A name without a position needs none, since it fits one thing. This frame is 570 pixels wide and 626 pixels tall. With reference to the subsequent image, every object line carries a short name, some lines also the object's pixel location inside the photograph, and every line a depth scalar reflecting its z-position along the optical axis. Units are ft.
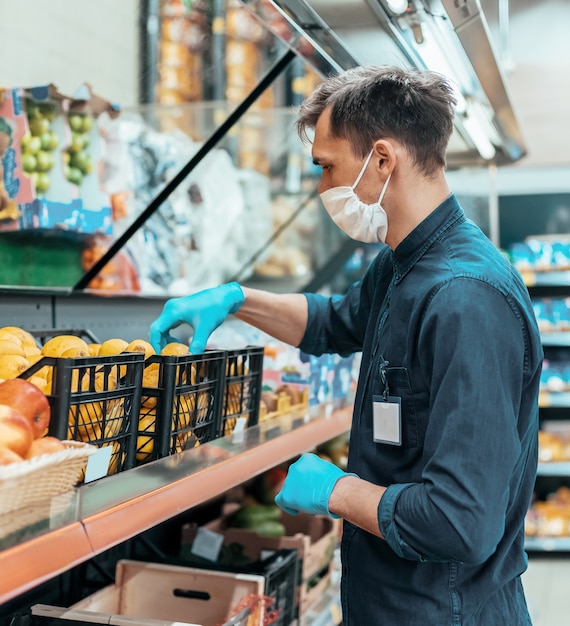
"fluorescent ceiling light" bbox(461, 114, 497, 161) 11.06
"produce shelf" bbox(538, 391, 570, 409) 17.99
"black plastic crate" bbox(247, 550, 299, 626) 7.23
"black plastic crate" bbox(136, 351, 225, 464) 4.80
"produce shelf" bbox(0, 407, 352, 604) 3.19
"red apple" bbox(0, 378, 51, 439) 3.60
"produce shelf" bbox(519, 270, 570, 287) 18.10
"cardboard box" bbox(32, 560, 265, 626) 6.78
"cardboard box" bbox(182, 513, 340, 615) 8.25
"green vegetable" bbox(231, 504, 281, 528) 9.07
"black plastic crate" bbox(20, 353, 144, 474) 3.89
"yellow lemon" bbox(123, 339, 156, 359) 5.54
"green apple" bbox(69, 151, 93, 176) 7.91
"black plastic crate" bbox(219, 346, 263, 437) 5.92
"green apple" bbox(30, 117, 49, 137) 7.33
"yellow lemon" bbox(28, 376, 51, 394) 4.50
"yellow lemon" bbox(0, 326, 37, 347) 5.41
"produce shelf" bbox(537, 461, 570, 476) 18.11
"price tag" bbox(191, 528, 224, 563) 8.55
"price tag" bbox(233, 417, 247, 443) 5.90
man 4.59
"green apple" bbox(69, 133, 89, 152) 7.84
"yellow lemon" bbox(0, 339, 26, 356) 5.01
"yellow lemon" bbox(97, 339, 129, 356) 5.57
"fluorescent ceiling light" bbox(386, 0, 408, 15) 6.44
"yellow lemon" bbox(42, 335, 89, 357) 5.26
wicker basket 3.14
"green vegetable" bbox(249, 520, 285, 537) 8.87
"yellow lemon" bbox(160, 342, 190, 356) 5.73
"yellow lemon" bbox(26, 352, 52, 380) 4.74
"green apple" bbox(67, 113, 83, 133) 7.76
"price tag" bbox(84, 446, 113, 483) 3.99
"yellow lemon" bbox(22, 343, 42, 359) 5.19
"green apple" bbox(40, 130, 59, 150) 7.41
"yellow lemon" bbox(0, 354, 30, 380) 4.69
